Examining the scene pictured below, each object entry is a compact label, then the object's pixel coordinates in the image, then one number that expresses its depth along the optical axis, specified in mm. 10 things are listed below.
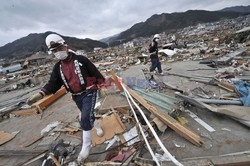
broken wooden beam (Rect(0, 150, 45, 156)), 2614
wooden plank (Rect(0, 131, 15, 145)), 3341
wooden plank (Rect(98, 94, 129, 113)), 3543
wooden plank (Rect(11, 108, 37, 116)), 4739
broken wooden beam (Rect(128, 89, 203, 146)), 2160
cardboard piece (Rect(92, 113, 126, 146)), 2680
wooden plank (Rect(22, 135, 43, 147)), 3051
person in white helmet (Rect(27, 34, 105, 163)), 2070
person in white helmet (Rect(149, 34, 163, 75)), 6016
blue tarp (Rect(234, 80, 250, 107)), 2807
